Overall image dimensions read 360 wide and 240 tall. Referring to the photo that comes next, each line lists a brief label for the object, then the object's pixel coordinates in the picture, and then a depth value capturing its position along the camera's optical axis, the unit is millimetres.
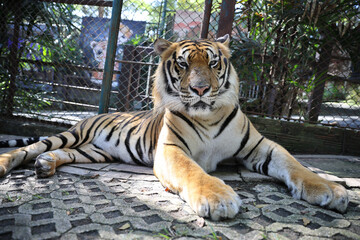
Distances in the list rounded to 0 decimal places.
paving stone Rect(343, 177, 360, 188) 2532
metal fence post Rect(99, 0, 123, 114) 3998
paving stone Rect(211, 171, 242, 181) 2506
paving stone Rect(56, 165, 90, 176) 2691
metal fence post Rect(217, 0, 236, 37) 3680
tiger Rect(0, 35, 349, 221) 2008
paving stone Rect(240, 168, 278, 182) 2496
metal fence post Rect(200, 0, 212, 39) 3736
